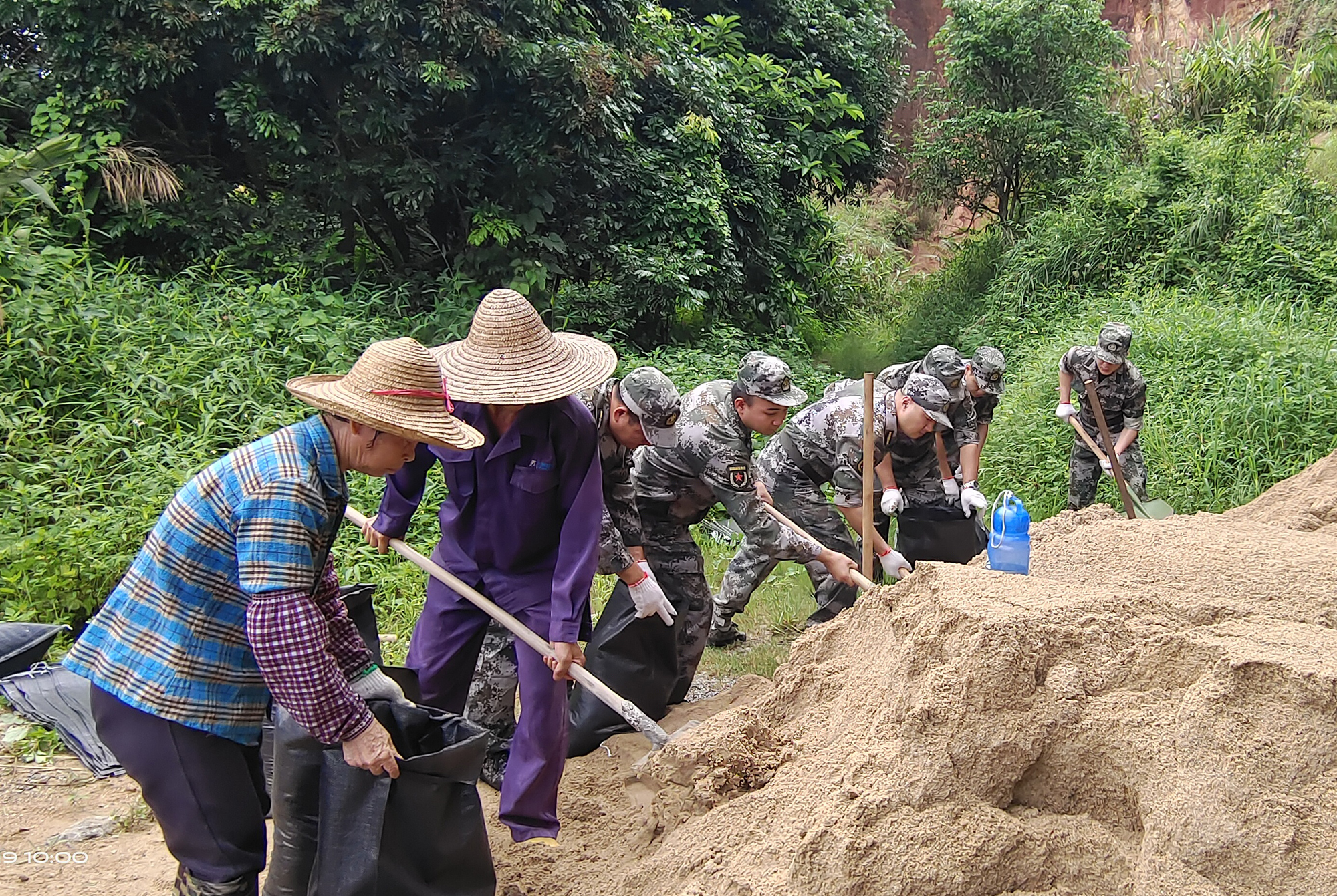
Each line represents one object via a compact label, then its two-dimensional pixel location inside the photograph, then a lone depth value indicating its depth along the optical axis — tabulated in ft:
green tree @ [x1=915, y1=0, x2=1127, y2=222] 45.14
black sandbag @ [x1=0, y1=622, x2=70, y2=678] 14.64
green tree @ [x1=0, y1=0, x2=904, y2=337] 25.41
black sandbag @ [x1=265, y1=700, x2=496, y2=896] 7.87
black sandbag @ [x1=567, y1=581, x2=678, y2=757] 13.55
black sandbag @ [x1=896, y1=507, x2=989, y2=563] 18.63
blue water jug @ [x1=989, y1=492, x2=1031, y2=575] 10.65
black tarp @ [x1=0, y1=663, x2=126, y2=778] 13.57
